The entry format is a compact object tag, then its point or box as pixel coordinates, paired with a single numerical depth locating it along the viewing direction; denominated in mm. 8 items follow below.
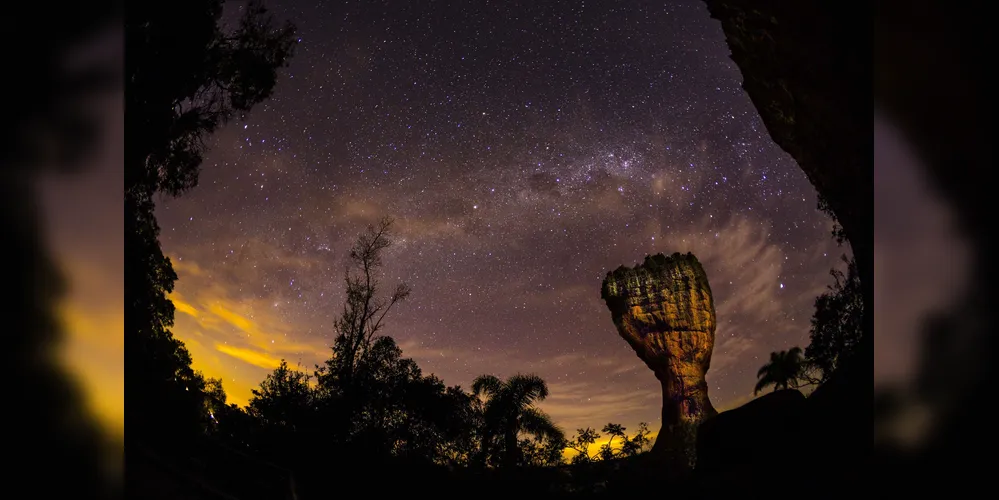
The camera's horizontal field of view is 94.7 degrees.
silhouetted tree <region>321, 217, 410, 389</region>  12844
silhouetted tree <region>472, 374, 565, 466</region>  15914
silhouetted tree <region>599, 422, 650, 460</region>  18188
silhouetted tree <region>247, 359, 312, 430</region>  11555
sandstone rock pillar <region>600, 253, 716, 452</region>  27180
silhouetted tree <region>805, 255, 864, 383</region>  10477
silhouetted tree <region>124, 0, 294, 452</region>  7797
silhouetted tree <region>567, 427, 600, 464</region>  17281
